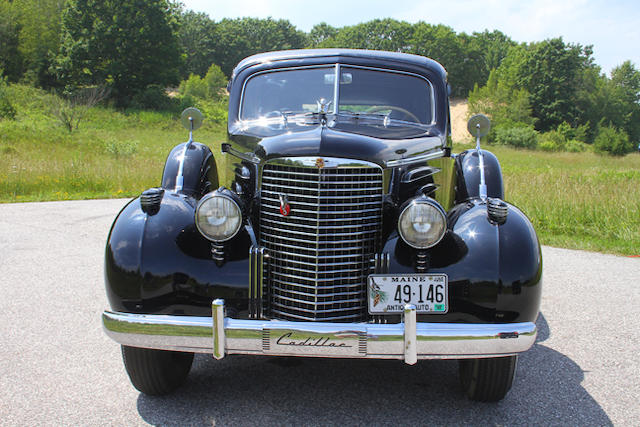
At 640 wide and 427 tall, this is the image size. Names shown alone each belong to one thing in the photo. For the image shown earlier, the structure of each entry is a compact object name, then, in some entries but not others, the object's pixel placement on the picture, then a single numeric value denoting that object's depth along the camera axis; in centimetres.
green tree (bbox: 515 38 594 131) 6594
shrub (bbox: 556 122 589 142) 6022
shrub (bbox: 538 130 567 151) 5169
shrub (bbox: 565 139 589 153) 5250
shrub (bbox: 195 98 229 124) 4609
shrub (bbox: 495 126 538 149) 5191
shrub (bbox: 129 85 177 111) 4684
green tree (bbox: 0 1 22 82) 5009
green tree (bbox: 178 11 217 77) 8800
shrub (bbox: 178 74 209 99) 5525
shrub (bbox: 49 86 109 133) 2731
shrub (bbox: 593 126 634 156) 4744
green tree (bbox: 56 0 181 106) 4819
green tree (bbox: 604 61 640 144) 7056
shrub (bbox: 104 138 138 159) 1802
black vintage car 237
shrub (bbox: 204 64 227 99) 5631
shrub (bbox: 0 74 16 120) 2859
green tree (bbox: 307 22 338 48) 10912
